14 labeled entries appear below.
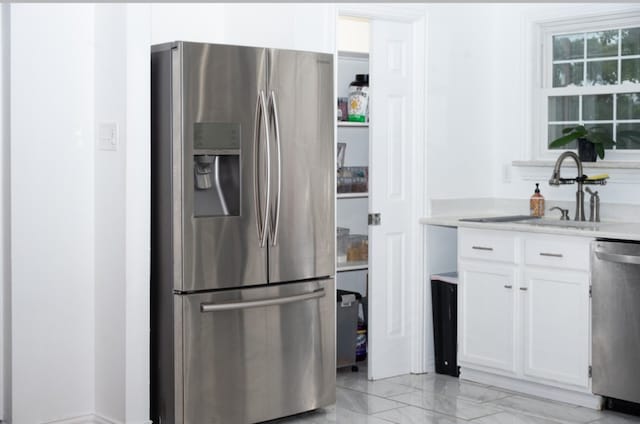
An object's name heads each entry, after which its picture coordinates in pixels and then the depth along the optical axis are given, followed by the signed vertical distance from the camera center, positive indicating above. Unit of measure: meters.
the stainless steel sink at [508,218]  5.14 -0.07
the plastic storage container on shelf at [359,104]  5.21 +0.60
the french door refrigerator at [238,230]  3.83 -0.11
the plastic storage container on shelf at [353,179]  5.18 +0.16
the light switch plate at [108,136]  3.93 +0.31
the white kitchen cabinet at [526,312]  4.41 -0.56
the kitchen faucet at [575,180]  4.87 +0.14
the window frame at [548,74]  5.09 +0.80
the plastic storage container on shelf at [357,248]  5.27 -0.26
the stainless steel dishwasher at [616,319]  4.16 -0.54
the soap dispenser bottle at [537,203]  5.20 +0.02
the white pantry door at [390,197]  4.97 +0.05
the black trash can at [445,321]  5.05 -0.67
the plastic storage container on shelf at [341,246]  5.20 -0.24
